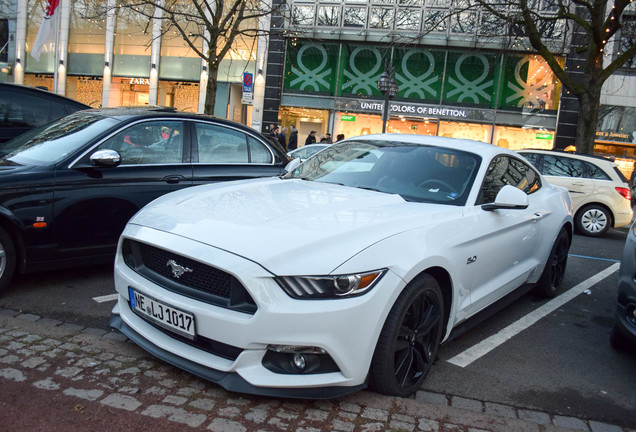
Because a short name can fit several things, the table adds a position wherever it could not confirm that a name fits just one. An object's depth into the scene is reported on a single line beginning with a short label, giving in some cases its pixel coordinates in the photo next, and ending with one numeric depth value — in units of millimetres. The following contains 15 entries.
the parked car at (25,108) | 6211
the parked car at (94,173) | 4297
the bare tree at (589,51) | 14719
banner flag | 22422
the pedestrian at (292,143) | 19453
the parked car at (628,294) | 3688
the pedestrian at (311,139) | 20922
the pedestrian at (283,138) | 19219
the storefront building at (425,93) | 23375
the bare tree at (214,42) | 13289
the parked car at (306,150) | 12695
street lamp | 16984
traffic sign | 12609
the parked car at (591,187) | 10805
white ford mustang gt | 2633
